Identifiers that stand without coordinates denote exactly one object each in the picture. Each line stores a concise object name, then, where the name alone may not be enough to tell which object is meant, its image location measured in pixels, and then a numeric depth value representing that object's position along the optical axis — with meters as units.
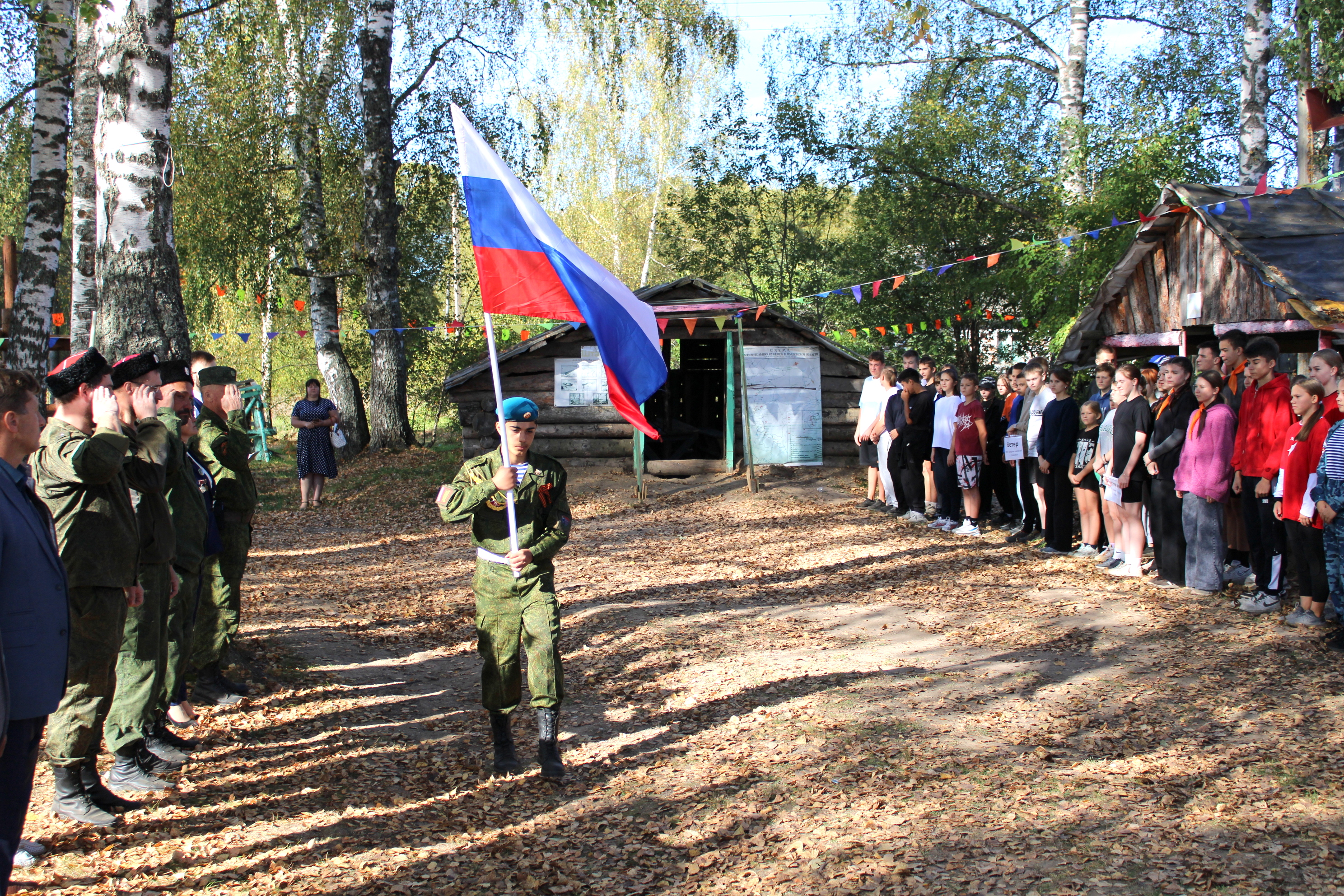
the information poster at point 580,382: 16.42
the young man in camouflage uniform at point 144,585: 4.56
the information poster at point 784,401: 16.53
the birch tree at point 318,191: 17.20
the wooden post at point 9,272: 10.71
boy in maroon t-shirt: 11.00
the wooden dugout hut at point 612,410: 15.99
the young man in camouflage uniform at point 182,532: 5.19
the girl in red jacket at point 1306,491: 6.73
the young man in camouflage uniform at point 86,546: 3.96
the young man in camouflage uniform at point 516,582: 4.91
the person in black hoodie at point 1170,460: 8.10
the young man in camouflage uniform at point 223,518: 5.82
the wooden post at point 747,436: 14.74
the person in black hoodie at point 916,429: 12.03
